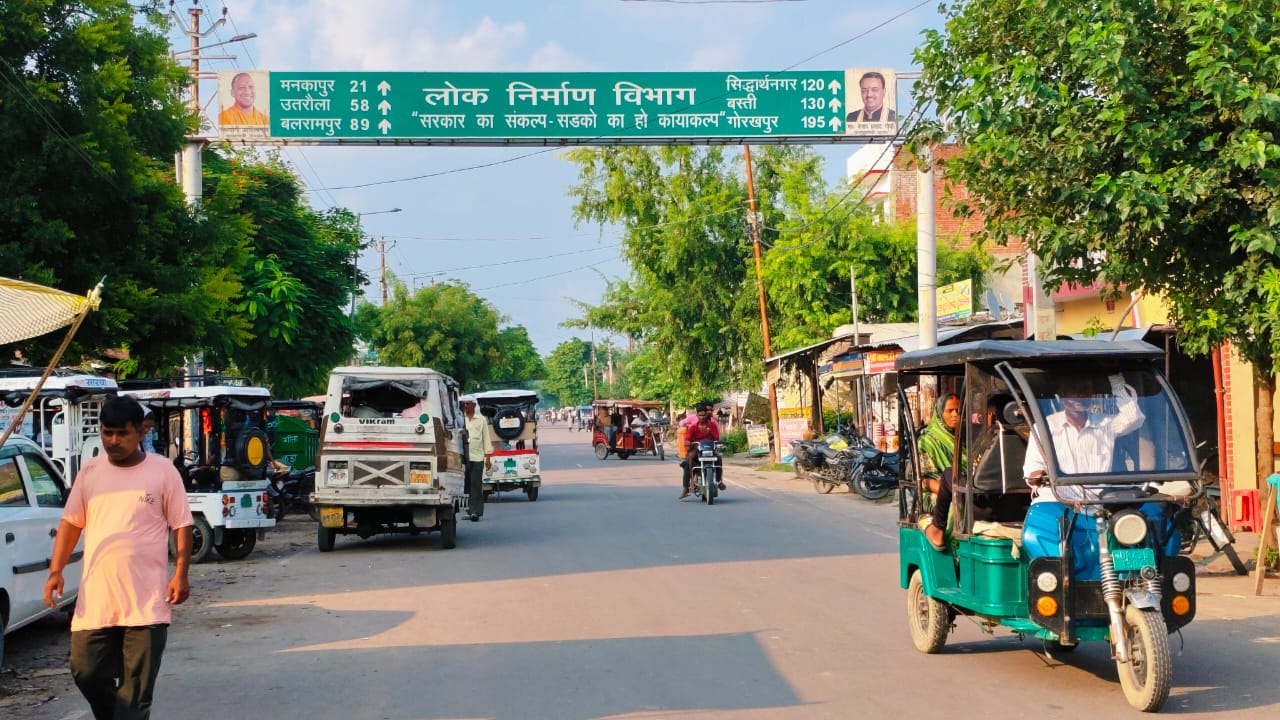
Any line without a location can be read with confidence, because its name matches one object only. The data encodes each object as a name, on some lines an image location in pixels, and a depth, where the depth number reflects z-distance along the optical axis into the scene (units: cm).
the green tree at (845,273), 3744
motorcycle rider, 2348
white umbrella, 780
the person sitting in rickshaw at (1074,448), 705
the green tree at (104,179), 1510
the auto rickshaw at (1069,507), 675
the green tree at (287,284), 2741
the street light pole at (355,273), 3147
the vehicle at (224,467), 1507
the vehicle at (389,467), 1600
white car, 823
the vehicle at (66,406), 1330
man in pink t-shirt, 564
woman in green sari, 803
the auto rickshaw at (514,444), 2547
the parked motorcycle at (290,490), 1992
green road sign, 2336
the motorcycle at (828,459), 2456
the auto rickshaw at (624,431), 4494
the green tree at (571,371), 16675
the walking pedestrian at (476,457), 1956
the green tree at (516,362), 6632
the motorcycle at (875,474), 2325
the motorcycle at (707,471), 2270
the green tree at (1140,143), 988
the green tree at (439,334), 6034
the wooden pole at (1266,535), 1106
